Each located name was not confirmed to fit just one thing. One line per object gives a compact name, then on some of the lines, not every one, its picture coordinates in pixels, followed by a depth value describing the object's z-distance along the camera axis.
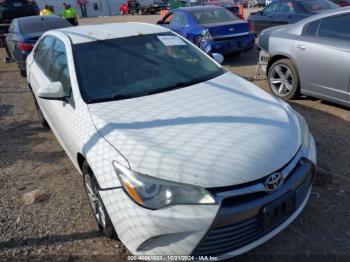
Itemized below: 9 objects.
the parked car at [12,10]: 12.84
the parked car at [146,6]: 36.41
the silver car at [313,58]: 4.59
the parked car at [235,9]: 14.52
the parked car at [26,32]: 8.28
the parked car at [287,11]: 8.76
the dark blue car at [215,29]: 8.41
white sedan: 2.09
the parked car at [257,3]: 31.92
